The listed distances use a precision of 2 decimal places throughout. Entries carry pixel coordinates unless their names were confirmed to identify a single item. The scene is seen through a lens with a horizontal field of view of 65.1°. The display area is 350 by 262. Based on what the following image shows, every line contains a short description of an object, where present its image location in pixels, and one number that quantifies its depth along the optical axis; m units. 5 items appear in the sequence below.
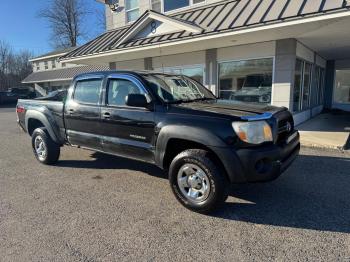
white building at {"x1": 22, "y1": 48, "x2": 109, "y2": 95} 28.64
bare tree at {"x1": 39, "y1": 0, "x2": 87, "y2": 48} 47.06
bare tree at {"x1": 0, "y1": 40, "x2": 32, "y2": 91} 51.53
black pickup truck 3.40
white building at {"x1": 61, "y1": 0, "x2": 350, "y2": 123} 7.38
